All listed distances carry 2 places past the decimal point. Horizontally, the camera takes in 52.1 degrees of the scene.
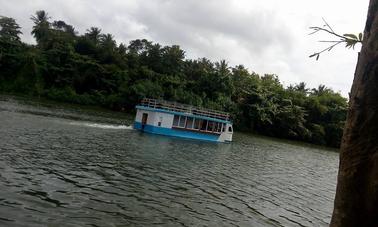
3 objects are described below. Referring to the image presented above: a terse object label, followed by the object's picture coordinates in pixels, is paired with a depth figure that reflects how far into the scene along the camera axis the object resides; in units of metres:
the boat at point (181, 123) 42.22
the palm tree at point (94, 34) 93.31
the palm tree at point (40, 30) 91.25
